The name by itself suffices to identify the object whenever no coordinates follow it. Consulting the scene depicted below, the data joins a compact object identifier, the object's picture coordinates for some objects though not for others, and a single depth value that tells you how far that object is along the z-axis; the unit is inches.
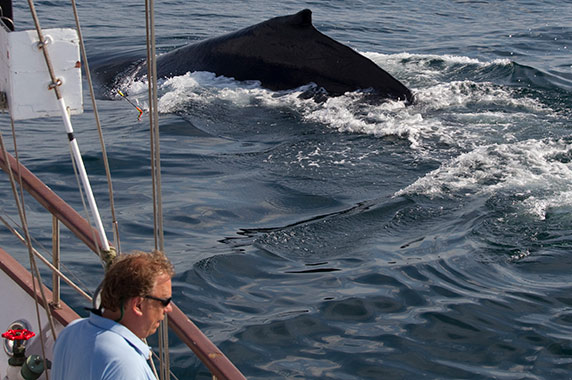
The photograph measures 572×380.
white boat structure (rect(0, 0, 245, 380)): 240.4
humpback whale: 754.2
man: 196.4
